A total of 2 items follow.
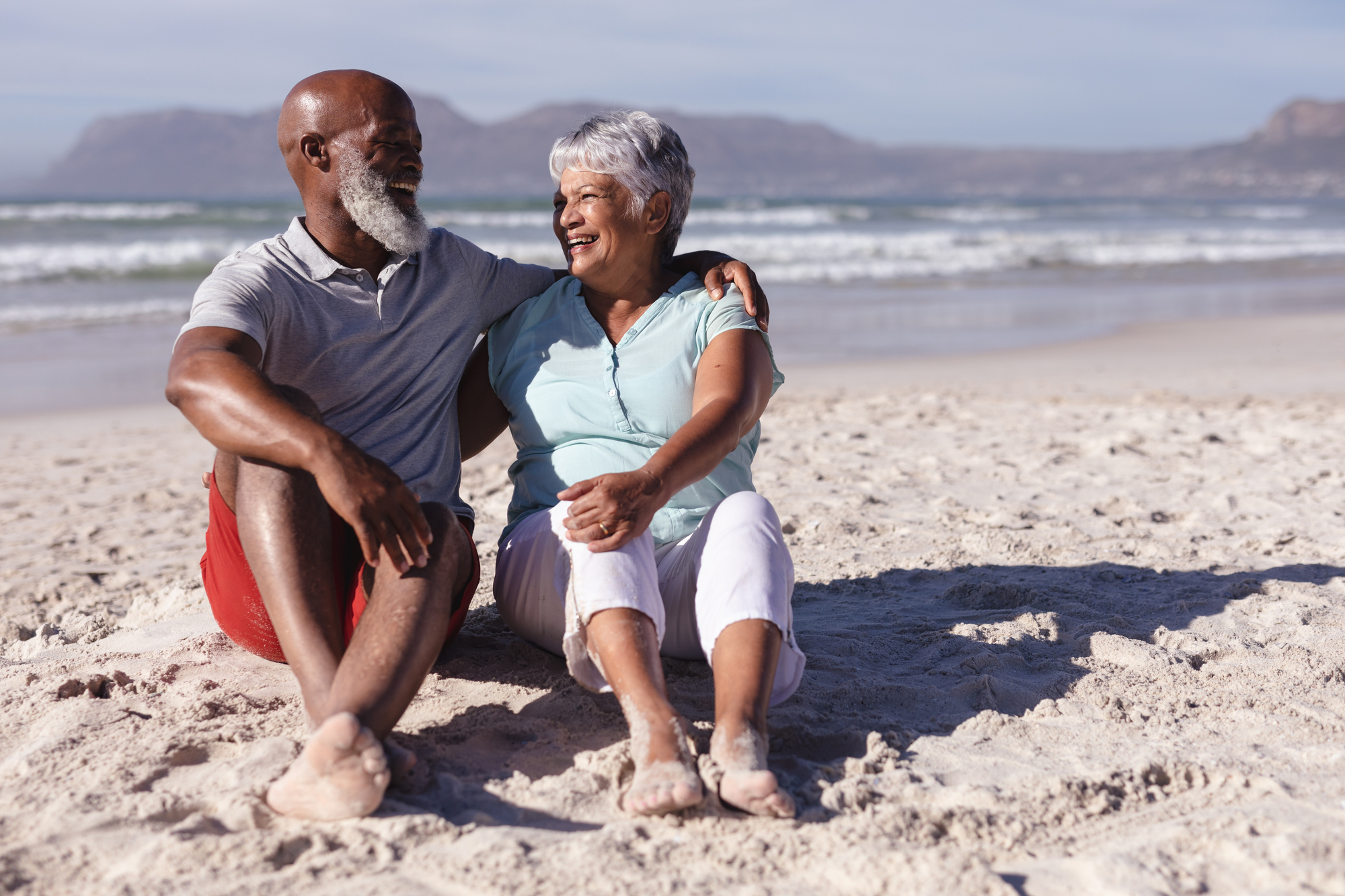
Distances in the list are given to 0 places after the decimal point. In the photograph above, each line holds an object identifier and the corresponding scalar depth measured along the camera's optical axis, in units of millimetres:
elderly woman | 2154
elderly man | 2012
